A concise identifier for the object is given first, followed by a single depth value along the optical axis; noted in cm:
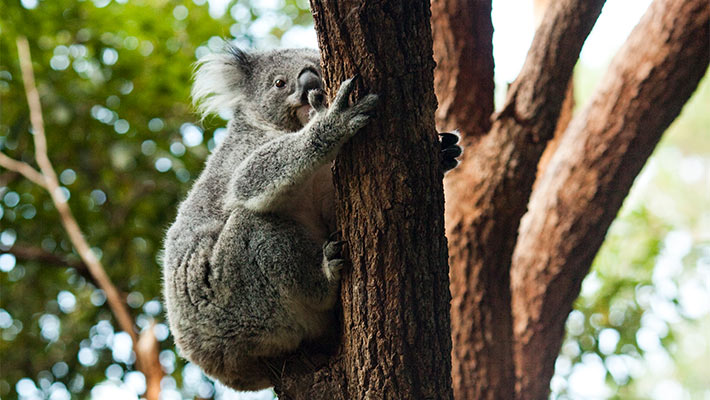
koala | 528
